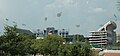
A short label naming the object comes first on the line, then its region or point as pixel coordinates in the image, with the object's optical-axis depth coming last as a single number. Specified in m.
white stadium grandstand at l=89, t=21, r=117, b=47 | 197.12
